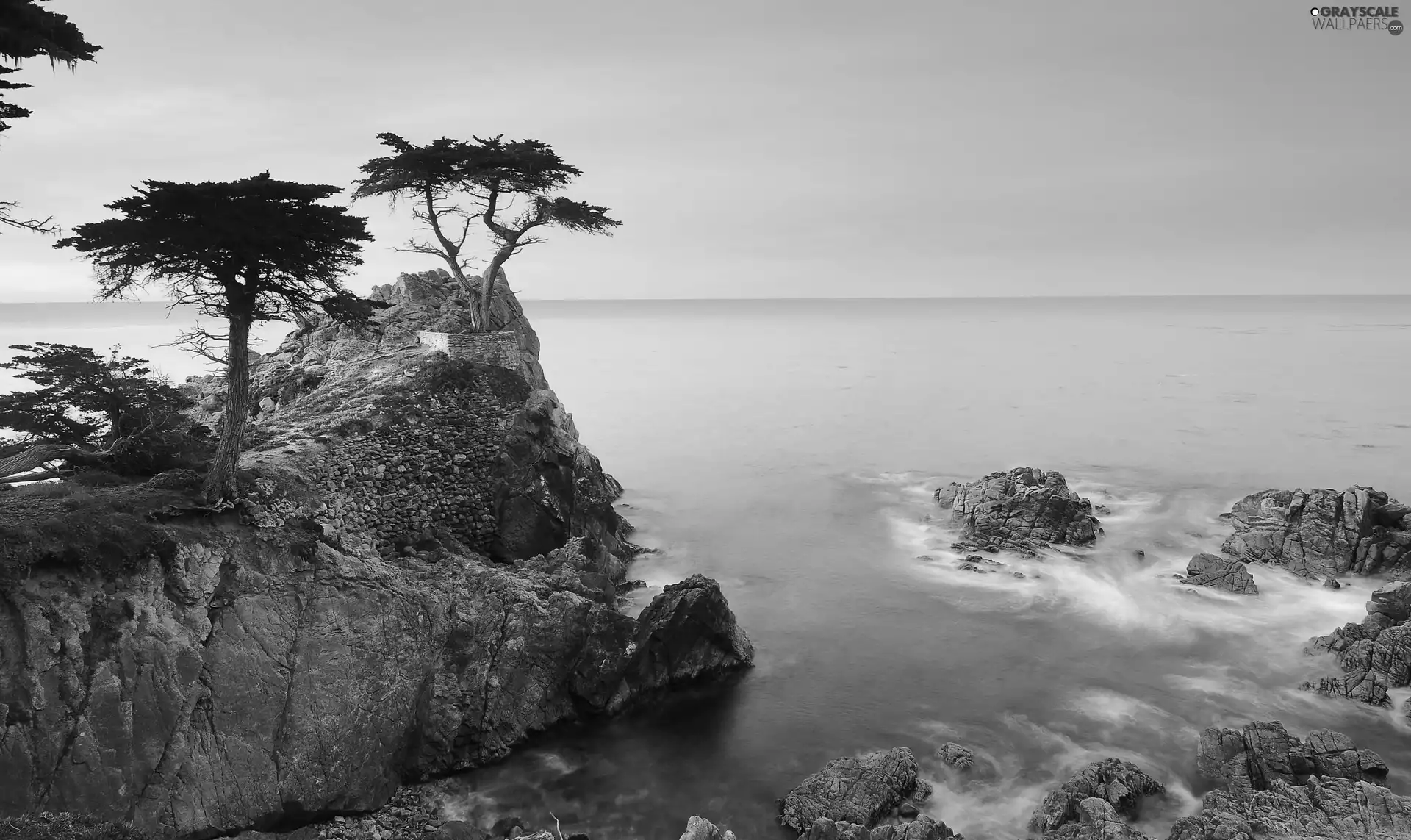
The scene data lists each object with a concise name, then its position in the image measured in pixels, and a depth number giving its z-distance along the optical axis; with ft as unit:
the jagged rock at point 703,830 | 48.16
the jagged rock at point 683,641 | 69.10
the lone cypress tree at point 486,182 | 91.81
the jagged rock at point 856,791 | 53.26
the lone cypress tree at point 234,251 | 51.13
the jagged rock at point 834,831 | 49.11
